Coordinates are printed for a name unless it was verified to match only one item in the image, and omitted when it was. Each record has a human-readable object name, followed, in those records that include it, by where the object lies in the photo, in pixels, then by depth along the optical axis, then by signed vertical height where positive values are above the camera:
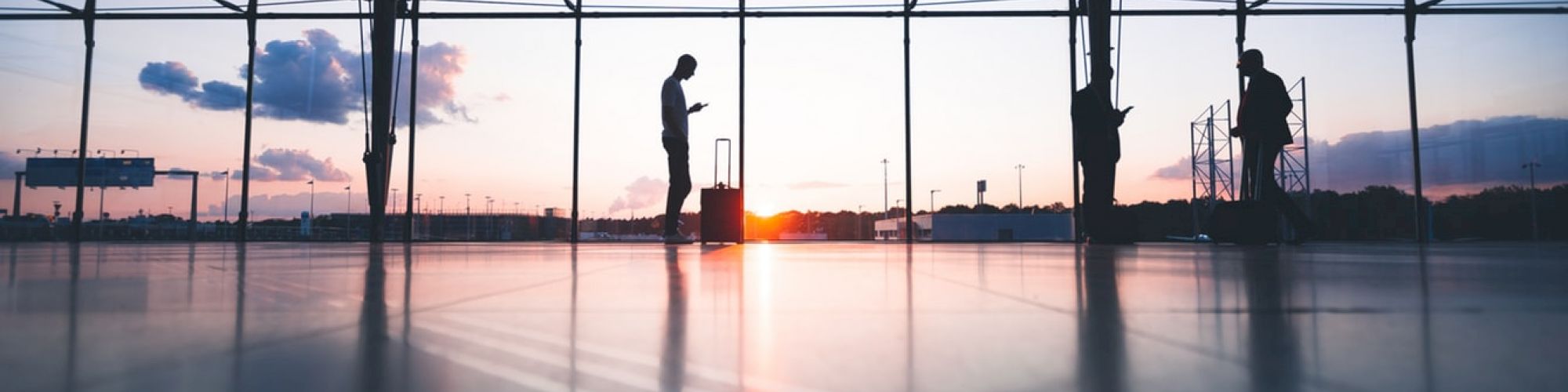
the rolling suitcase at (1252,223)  5.37 +0.07
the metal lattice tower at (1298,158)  13.18 +1.47
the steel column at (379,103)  7.83 +1.24
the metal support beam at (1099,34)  6.85 +1.69
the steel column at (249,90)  10.23 +1.79
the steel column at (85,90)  10.49 +1.81
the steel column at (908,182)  9.48 +0.59
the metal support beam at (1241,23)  10.39 +2.70
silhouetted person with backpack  5.21 +0.71
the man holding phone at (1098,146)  6.49 +0.71
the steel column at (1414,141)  9.93 +1.14
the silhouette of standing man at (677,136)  5.82 +0.70
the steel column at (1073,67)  9.48 +2.02
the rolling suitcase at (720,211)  7.02 +0.17
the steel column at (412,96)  10.11 +1.67
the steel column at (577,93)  9.93 +1.73
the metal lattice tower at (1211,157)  17.12 +1.67
